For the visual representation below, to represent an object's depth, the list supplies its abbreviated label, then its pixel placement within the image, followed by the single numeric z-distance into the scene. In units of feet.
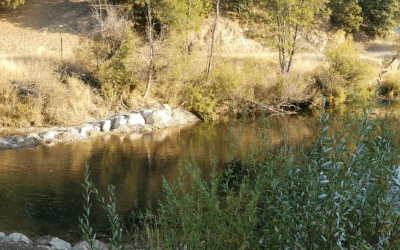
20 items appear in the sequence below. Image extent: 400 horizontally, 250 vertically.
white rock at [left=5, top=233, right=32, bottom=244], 24.68
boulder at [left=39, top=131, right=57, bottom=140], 55.26
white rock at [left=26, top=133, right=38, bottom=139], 54.24
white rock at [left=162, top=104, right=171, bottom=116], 74.43
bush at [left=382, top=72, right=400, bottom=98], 99.50
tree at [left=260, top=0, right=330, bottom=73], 94.68
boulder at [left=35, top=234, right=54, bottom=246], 25.41
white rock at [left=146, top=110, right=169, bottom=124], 69.67
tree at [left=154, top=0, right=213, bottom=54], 85.43
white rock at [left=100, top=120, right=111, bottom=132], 63.82
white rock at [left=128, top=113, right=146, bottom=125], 67.31
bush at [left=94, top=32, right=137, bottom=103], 72.33
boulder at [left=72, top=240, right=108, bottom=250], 24.18
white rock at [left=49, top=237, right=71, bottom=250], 24.86
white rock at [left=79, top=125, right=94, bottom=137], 59.24
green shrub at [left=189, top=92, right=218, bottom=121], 77.41
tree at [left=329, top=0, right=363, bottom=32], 156.87
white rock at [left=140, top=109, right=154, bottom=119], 70.79
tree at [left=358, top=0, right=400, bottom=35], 158.92
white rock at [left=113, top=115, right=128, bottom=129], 65.51
